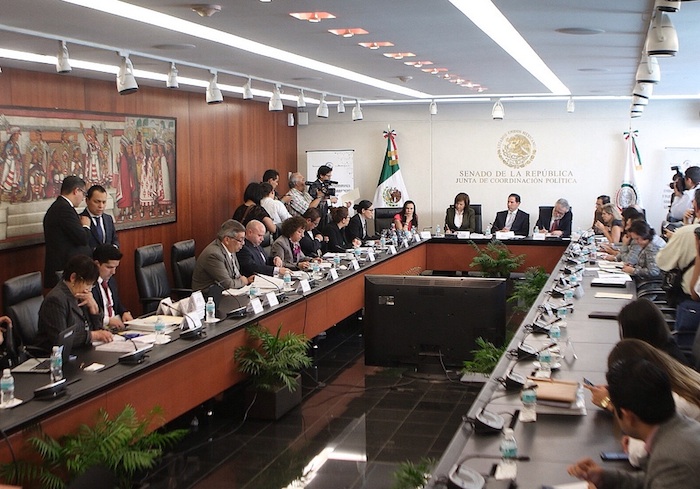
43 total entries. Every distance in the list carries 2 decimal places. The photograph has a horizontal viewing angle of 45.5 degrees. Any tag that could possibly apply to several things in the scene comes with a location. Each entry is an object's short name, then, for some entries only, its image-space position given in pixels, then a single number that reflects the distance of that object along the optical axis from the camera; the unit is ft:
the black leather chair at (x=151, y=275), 22.49
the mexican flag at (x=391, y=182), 45.73
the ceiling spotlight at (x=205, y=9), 15.47
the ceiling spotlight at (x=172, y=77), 23.23
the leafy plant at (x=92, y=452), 10.85
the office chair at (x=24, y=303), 15.89
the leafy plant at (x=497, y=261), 35.29
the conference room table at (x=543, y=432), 8.93
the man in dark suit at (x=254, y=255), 24.06
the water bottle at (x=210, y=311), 17.54
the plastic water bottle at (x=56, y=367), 12.35
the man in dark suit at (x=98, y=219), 23.47
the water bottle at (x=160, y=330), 15.67
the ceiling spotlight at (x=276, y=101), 30.17
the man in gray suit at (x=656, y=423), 7.11
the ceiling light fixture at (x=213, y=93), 26.22
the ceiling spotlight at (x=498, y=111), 37.56
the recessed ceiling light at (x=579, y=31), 18.83
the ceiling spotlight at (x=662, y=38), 13.85
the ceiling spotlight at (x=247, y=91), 28.19
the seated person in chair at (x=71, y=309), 14.47
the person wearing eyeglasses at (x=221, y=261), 21.33
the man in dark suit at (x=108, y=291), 16.92
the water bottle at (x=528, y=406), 10.56
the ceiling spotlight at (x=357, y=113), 38.29
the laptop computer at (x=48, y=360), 12.98
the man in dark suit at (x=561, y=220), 38.58
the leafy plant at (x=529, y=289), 28.48
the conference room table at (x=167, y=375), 11.37
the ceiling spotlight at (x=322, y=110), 33.96
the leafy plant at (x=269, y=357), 17.78
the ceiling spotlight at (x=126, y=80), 21.17
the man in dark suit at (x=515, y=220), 39.78
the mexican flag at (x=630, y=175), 42.55
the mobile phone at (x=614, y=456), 9.06
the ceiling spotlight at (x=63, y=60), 19.63
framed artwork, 24.34
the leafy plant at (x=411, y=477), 10.55
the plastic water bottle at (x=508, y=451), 9.06
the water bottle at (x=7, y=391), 11.34
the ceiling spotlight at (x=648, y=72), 18.66
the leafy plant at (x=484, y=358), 17.48
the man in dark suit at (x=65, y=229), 22.63
